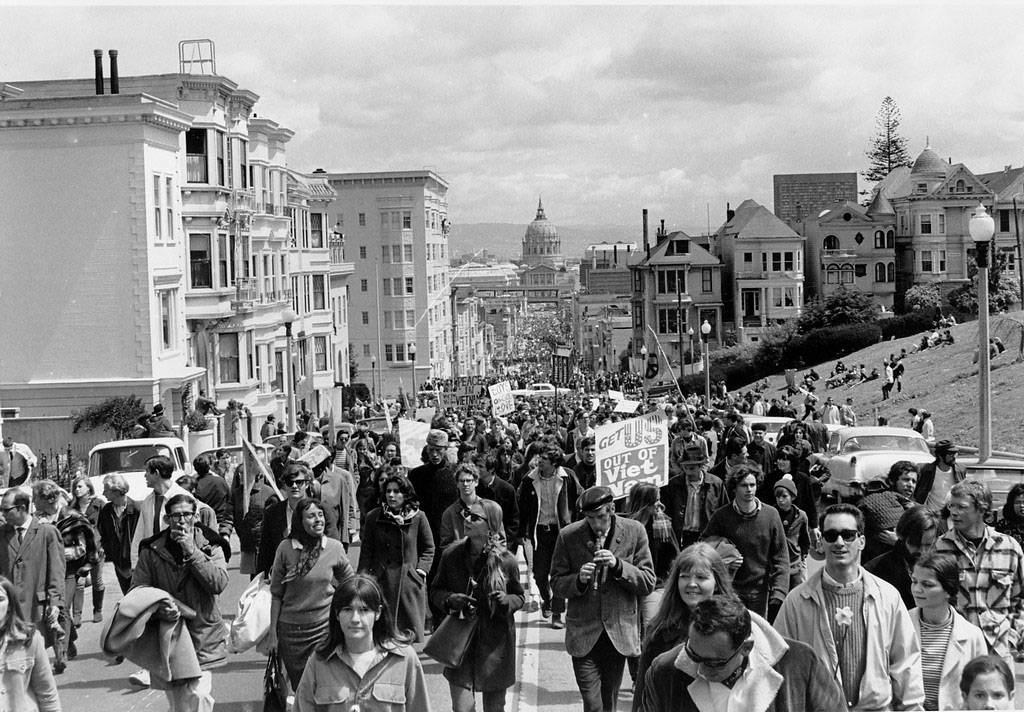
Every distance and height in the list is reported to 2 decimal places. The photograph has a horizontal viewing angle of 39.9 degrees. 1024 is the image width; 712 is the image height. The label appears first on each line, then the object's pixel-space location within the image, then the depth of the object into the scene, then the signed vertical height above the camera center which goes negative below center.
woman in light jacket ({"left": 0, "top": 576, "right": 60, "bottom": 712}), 7.34 -1.66
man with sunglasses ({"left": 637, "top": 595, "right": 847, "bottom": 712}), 5.25 -1.32
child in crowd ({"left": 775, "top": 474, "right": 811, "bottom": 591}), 10.86 -1.55
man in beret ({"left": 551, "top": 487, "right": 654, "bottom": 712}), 8.70 -1.64
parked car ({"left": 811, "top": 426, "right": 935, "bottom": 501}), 20.19 -1.93
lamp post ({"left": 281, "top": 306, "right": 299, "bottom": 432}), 31.97 -0.64
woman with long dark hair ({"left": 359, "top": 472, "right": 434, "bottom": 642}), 9.90 -1.54
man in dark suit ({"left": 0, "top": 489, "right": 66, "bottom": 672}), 10.94 -1.68
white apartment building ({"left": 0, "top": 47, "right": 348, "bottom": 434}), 35.69 +2.68
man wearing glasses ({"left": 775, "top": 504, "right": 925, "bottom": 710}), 6.58 -1.45
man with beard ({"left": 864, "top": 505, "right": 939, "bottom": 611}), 8.70 -1.41
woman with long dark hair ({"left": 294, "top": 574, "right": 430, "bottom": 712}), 6.18 -1.46
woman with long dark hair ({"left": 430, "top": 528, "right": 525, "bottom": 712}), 8.62 -1.81
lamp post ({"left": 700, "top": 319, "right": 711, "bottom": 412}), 38.52 -0.28
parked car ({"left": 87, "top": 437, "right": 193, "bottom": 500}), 19.88 -1.59
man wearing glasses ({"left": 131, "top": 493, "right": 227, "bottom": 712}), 8.77 -1.44
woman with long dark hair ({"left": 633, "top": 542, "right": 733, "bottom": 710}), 6.51 -1.23
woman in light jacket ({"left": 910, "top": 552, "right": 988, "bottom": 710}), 6.85 -1.53
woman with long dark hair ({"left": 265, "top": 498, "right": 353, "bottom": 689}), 8.83 -1.57
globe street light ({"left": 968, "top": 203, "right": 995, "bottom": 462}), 19.55 +0.08
